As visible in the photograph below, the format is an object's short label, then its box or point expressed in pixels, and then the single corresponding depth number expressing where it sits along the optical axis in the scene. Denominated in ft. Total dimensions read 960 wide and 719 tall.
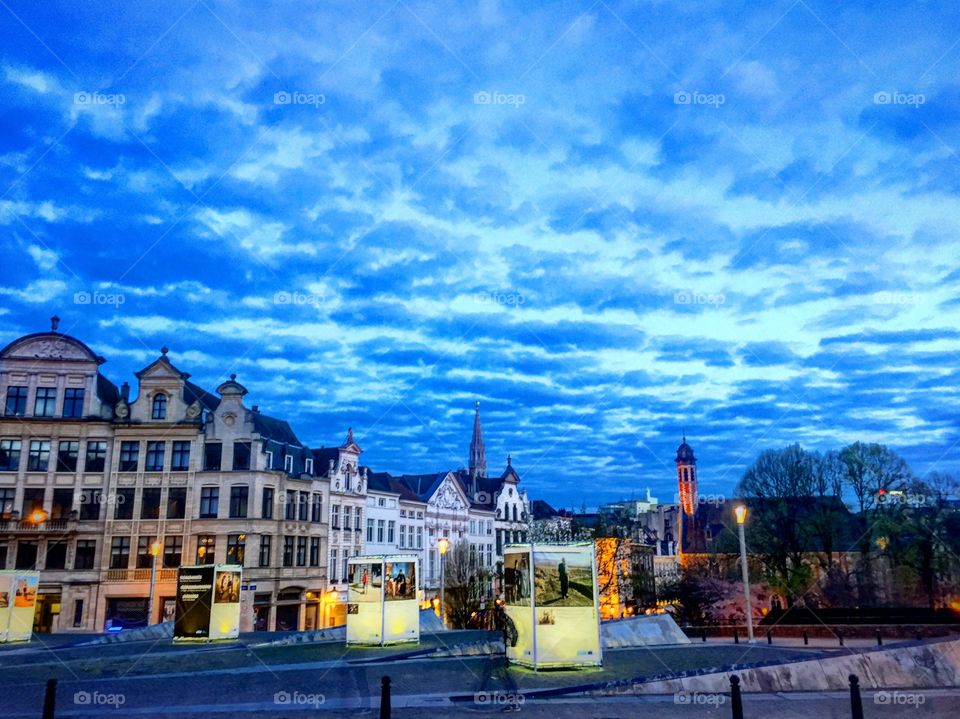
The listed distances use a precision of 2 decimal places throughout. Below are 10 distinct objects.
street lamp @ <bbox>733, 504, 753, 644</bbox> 74.84
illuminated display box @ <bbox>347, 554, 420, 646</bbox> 73.87
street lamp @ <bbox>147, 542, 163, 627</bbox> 121.49
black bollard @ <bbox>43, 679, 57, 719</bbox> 32.99
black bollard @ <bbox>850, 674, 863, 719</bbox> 34.27
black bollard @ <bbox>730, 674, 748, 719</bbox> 34.24
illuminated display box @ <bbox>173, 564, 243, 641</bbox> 81.41
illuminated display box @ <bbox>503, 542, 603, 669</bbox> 53.31
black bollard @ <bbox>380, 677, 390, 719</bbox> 33.68
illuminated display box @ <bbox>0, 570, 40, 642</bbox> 84.84
